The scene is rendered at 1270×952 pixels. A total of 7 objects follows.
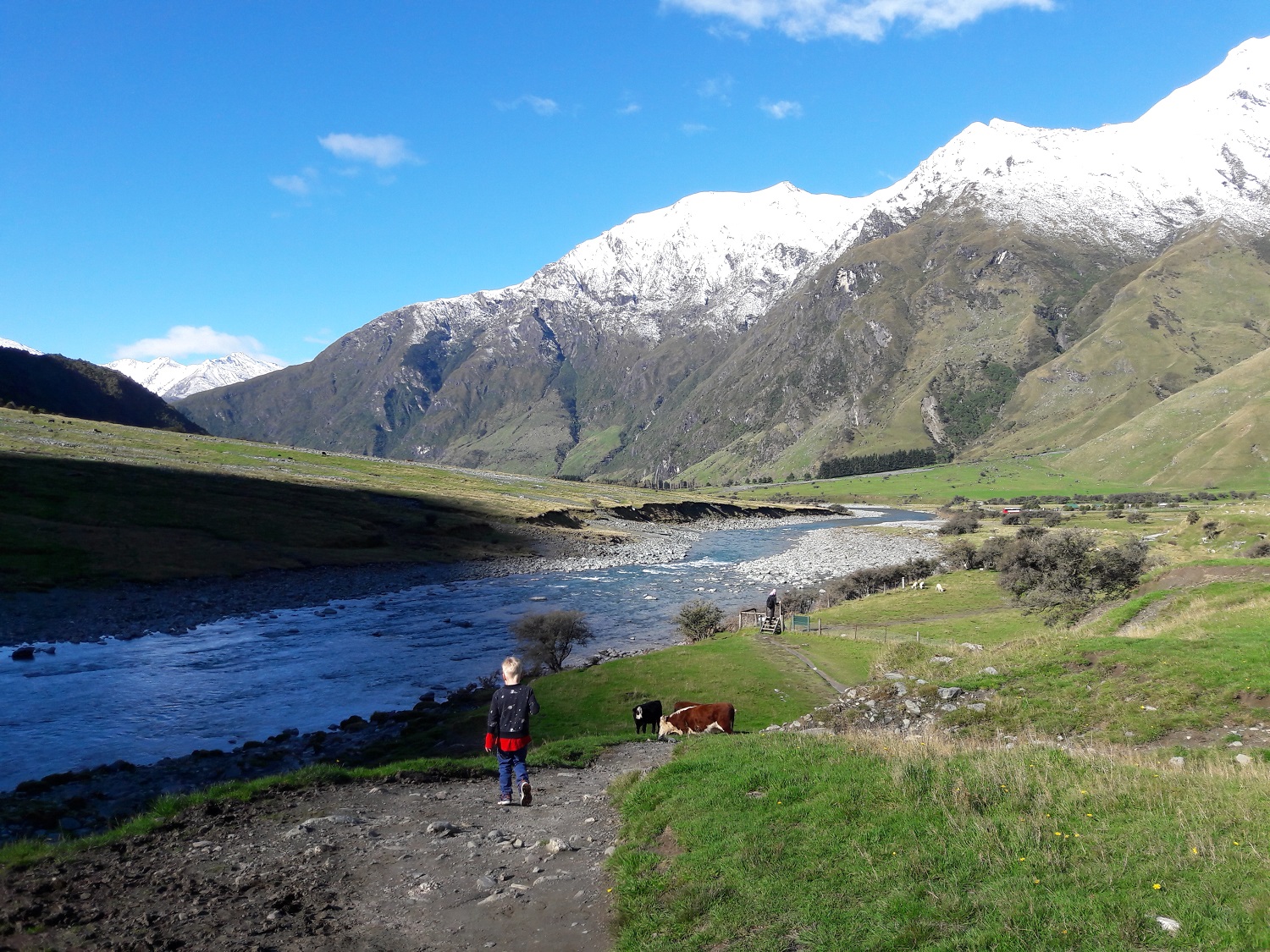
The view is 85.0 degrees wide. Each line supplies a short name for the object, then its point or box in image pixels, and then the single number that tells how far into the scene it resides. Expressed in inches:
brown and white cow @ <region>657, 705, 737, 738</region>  850.1
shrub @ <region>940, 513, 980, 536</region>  4857.3
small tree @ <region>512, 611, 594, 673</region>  1631.4
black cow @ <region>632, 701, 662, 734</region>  930.1
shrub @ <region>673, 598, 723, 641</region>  1776.6
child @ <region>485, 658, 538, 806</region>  547.8
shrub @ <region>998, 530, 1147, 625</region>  1605.1
